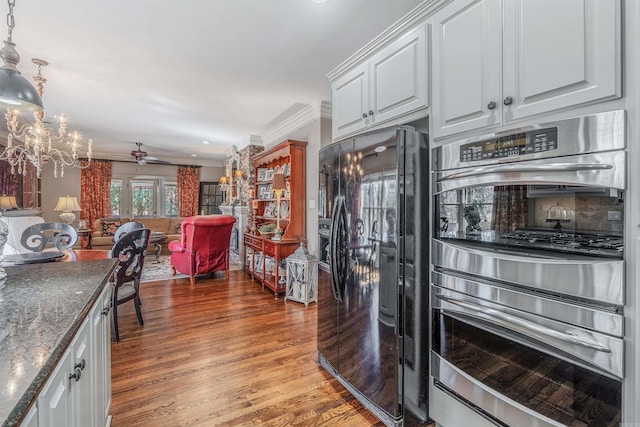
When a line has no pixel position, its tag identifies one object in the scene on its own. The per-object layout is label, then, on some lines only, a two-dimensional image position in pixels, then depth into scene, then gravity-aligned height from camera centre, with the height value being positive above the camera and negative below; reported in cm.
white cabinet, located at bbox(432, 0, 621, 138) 100 +62
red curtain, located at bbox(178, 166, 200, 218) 866 +70
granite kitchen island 63 -35
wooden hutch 416 -11
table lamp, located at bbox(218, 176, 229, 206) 731 +76
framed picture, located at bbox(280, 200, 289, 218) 467 +7
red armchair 461 -51
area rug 511 -106
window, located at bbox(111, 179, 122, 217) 811 +45
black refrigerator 162 -33
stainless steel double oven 98 -23
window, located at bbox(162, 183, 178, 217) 871 +42
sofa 680 -37
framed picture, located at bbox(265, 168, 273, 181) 524 +69
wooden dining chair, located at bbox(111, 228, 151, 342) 276 -54
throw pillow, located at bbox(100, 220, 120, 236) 718 -35
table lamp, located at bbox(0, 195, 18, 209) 465 +19
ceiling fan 632 +125
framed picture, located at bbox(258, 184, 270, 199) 533 +42
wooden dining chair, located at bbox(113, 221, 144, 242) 406 -19
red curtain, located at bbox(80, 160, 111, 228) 764 +59
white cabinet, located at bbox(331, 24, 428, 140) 168 +82
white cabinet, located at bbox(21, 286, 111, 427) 75 -55
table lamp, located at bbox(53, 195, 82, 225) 614 +14
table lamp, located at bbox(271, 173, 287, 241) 428 +41
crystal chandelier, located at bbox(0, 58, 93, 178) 303 +91
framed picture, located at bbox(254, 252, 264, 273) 456 -75
